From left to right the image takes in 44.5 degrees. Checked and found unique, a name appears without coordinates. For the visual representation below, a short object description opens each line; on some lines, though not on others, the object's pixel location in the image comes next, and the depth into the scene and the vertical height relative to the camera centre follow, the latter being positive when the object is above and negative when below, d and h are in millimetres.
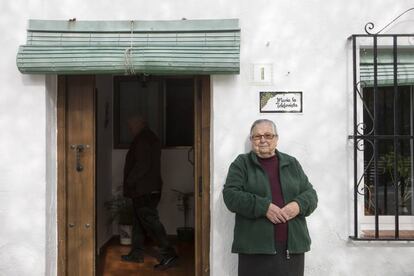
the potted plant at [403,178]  4078 -326
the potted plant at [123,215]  6363 -981
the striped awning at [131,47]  3793 +689
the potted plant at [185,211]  6652 -996
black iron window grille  3896 +22
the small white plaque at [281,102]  3924 +278
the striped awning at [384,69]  4008 +548
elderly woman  3318 -455
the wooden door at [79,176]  4191 -318
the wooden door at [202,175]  4074 -303
